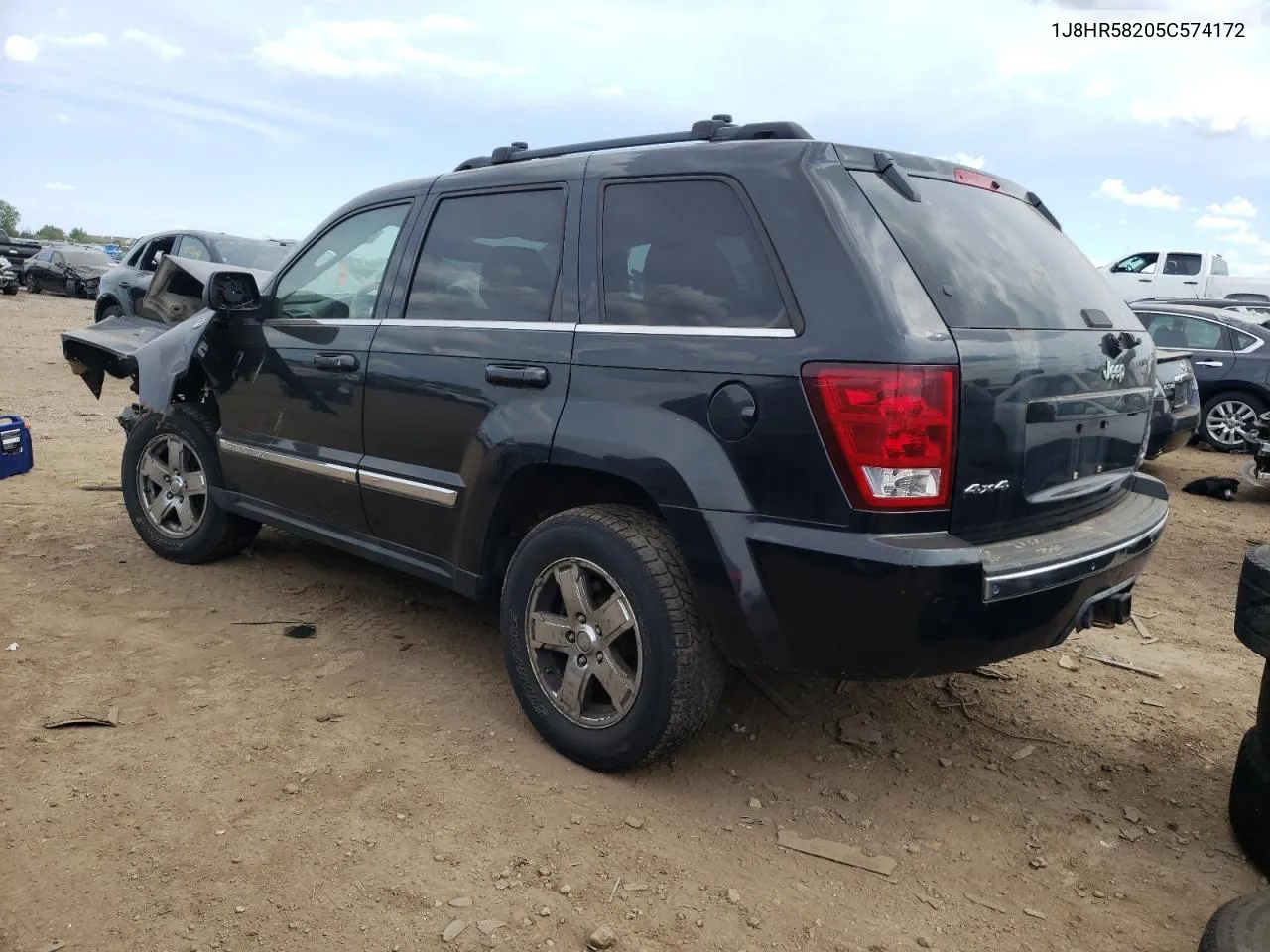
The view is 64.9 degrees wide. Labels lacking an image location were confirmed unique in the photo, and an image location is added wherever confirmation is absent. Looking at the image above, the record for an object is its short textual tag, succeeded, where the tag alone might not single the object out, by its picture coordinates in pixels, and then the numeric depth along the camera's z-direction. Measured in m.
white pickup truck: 22.28
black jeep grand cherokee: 2.58
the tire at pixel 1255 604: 2.68
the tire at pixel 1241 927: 2.21
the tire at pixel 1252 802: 2.76
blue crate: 6.76
